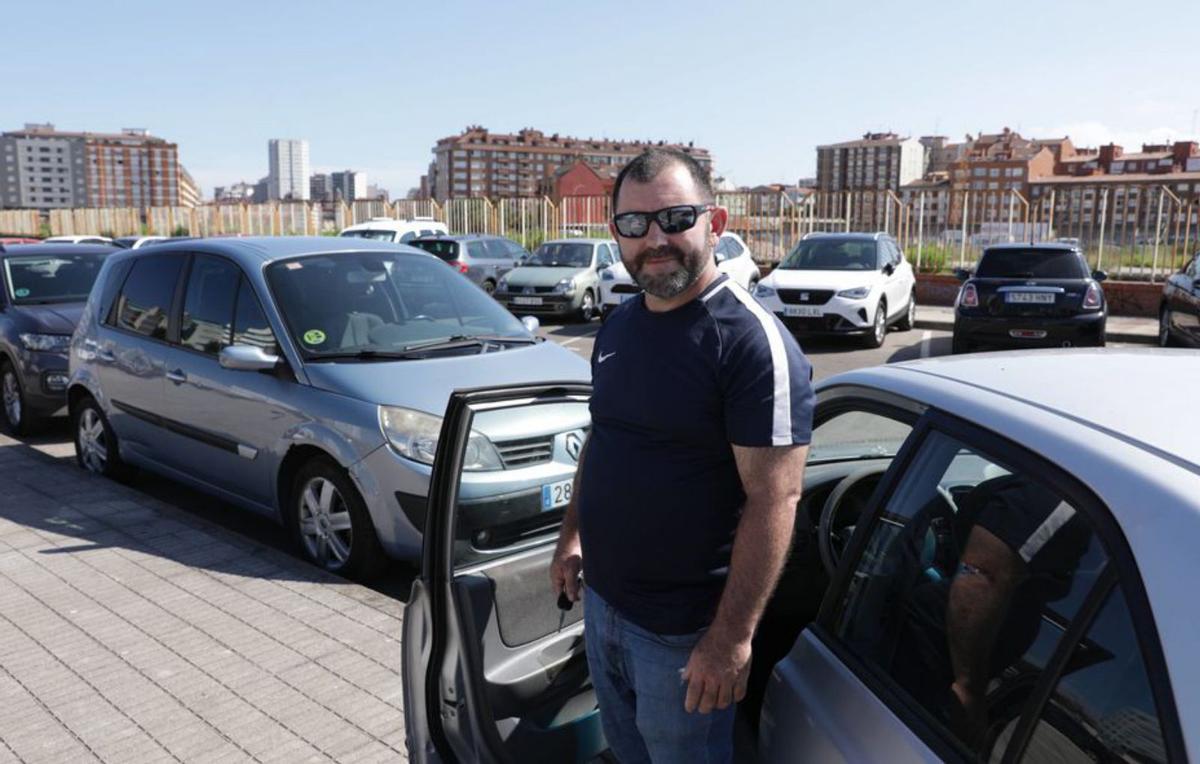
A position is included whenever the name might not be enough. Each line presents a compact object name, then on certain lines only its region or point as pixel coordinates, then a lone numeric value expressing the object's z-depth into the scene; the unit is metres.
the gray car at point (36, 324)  8.09
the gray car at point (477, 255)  20.34
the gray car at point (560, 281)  18.14
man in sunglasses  1.84
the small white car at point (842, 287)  14.10
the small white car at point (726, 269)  17.67
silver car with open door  1.24
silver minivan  4.58
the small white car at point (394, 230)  22.48
